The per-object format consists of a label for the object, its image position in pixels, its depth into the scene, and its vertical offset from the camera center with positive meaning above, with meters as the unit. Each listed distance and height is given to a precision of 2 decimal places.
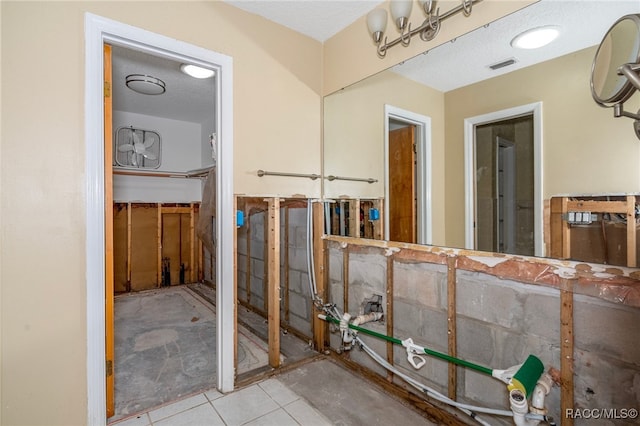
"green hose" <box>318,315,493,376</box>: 1.51 -0.79
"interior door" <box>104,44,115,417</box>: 1.66 -0.08
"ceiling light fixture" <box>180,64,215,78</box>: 2.52 +1.19
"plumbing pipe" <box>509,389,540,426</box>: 1.18 -0.77
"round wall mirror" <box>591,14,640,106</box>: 1.02 +0.53
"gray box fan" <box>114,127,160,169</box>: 4.03 +0.88
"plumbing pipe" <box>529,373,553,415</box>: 1.21 -0.74
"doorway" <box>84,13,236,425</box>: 1.55 +0.18
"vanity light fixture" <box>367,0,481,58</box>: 1.60 +1.09
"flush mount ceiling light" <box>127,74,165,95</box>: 2.96 +1.31
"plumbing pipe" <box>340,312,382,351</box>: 2.04 -0.76
